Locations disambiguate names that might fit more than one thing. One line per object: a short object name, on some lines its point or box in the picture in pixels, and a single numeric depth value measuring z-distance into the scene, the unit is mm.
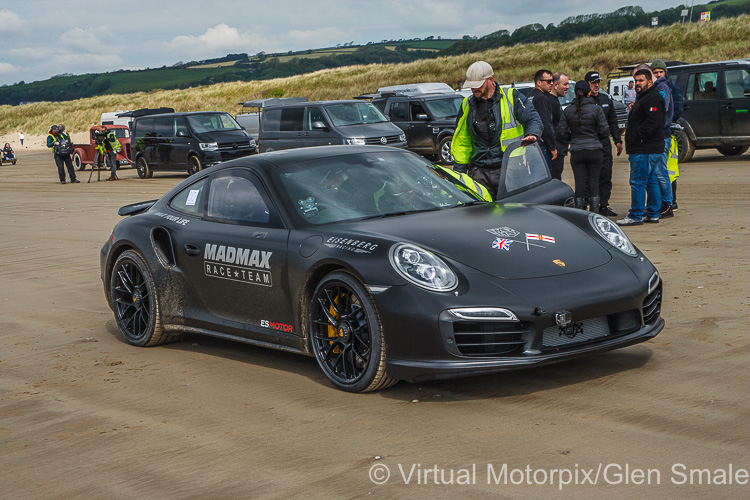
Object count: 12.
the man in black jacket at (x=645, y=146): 11352
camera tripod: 29430
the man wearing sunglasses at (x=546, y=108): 11703
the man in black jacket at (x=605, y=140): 12125
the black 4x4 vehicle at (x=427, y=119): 25047
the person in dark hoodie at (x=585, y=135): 11773
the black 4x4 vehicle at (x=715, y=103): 18875
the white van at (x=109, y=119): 43991
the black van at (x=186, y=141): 26719
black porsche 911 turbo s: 5031
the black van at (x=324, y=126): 23062
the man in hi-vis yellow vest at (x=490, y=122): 8297
